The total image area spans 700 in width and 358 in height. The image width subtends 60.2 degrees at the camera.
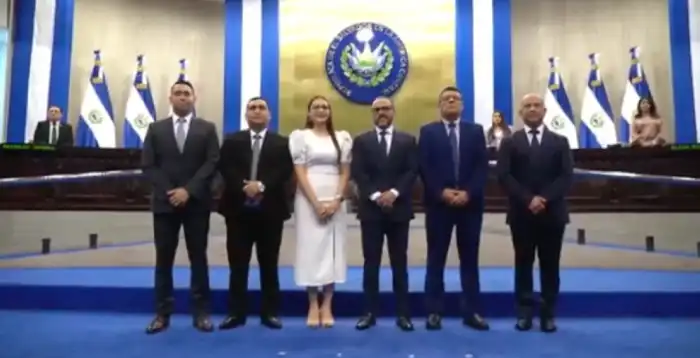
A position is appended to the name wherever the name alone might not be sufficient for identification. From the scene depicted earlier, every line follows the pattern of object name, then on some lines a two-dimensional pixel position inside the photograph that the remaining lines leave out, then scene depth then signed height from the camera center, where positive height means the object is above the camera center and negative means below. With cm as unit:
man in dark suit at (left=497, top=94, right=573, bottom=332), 324 +6
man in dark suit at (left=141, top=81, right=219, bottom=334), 324 +11
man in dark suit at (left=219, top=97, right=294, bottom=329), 335 +2
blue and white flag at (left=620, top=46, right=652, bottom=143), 950 +195
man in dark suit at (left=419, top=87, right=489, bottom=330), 331 +6
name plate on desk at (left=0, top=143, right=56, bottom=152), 638 +70
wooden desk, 586 +28
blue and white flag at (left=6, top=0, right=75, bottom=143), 916 +229
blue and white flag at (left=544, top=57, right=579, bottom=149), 970 +170
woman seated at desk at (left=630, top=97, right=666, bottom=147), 653 +97
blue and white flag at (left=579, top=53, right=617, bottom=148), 968 +156
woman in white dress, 336 +4
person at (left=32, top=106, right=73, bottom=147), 764 +104
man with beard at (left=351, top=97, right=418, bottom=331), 332 +6
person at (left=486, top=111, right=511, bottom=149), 767 +108
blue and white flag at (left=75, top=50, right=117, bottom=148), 959 +153
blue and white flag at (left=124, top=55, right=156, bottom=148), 992 +170
